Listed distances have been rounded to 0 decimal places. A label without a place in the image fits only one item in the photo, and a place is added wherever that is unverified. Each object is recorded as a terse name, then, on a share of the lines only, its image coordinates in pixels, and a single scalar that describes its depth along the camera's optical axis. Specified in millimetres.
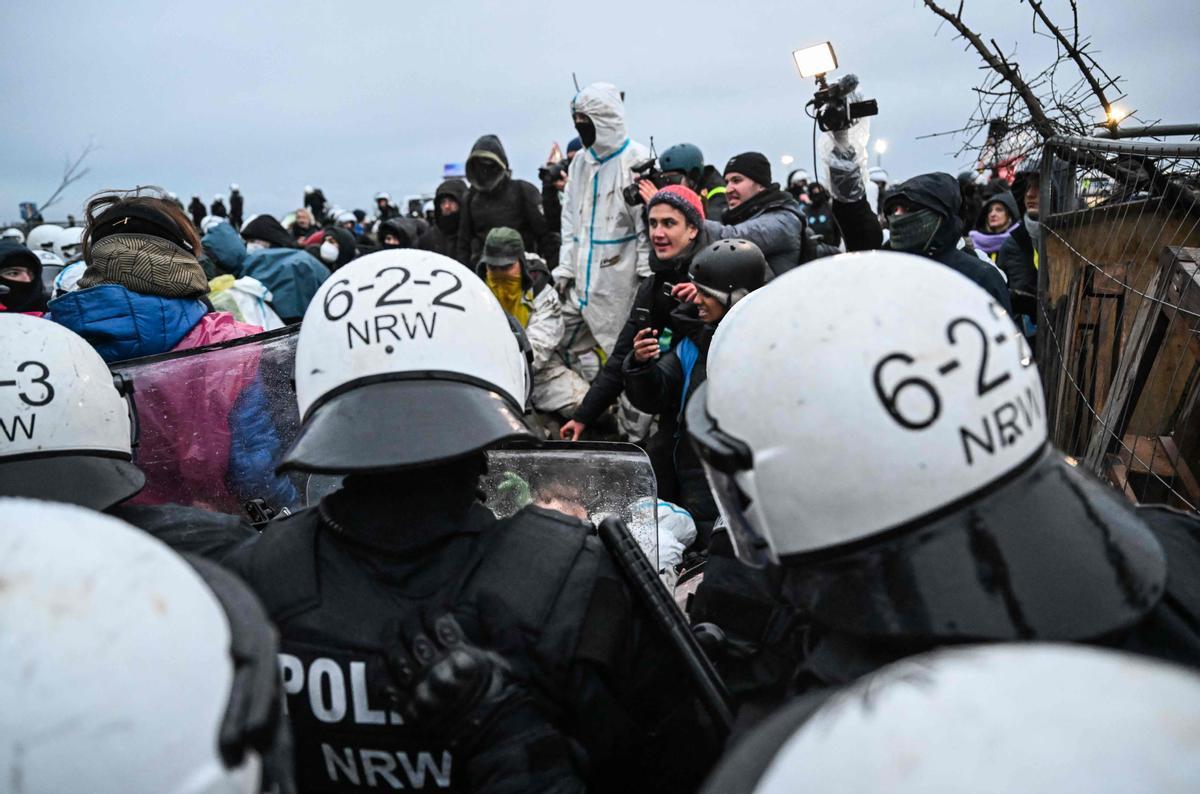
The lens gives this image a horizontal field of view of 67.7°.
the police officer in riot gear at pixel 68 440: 2039
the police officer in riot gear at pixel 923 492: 1292
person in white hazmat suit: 6375
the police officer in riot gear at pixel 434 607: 1532
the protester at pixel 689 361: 3592
